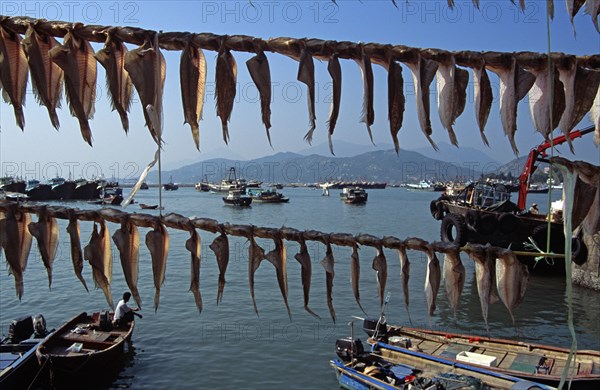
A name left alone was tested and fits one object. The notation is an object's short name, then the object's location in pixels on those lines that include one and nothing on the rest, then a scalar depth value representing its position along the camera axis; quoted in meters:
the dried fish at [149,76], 3.37
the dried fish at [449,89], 3.41
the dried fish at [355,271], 3.78
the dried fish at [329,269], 3.71
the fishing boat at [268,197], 111.44
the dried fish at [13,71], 3.57
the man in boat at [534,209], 38.88
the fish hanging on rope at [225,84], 3.41
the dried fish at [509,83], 3.38
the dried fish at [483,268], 3.56
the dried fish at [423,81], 3.41
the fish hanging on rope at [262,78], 3.41
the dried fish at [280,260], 3.78
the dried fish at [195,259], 3.81
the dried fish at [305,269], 3.80
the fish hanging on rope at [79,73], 3.41
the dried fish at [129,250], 3.77
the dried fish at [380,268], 3.85
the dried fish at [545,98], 3.37
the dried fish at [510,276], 3.49
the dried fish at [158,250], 3.81
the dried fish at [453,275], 3.62
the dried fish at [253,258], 3.81
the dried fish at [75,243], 3.83
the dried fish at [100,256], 3.85
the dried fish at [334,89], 3.41
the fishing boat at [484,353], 14.96
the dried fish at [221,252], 3.80
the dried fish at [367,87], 3.39
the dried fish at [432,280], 3.73
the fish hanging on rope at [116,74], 3.41
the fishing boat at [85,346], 16.28
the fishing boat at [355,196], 116.31
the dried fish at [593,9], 3.32
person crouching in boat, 19.25
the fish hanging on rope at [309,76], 3.37
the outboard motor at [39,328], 18.42
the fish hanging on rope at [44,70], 3.45
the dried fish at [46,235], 3.84
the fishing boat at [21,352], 14.87
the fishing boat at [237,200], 98.75
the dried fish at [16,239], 3.85
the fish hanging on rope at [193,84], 3.45
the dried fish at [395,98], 3.42
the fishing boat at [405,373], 13.84
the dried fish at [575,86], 3.37
